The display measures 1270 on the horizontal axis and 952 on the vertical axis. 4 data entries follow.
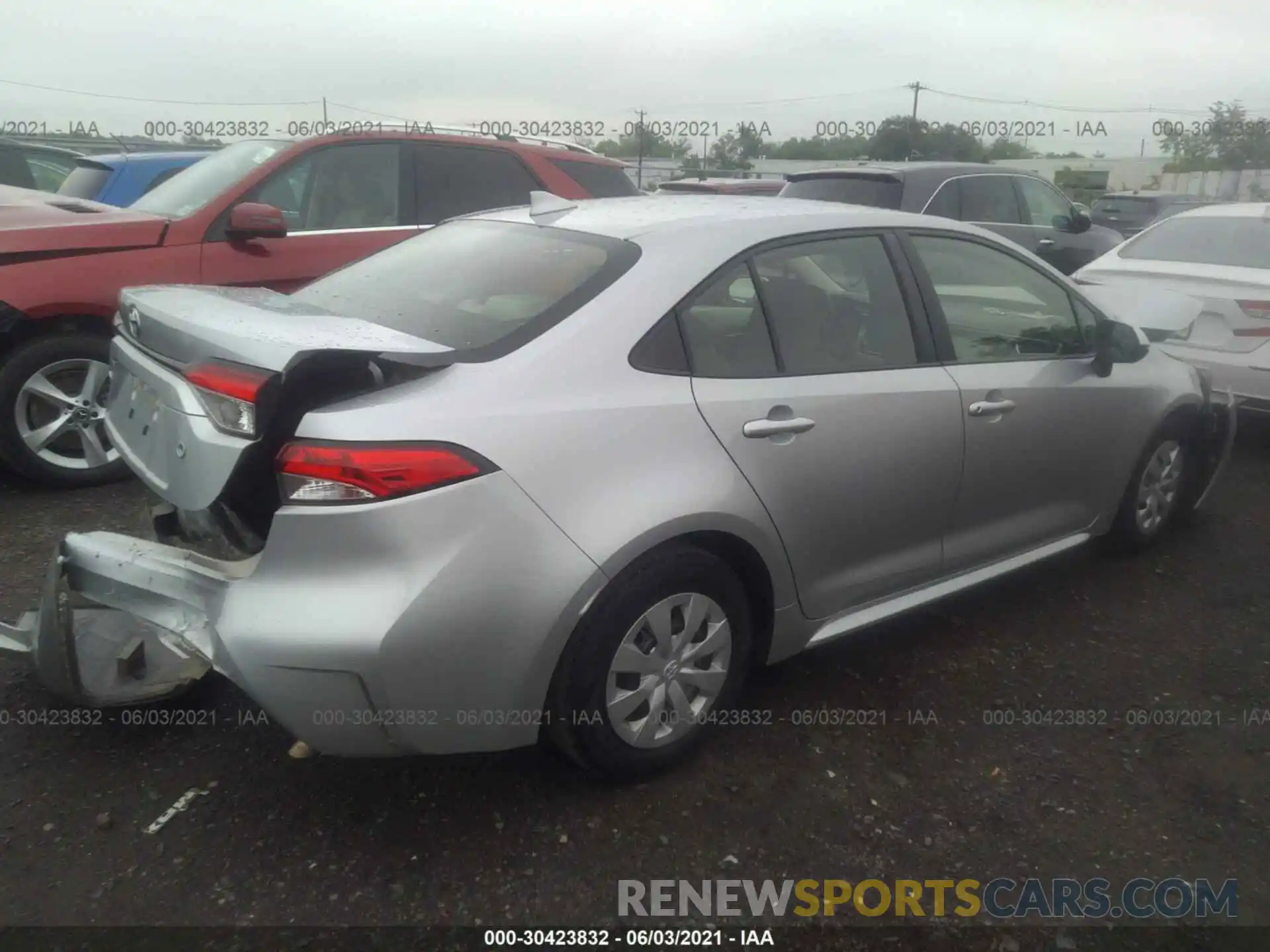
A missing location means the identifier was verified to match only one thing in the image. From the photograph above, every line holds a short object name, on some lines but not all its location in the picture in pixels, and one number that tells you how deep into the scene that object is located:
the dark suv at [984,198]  7.76
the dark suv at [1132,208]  17.30
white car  5.59
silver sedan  2.21
